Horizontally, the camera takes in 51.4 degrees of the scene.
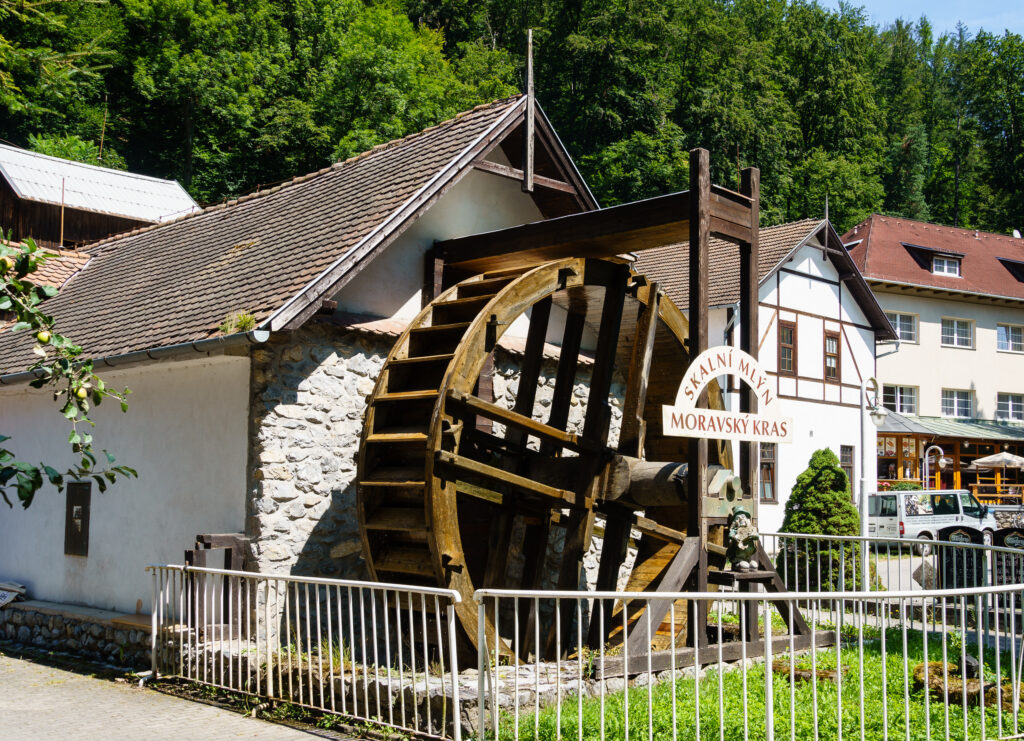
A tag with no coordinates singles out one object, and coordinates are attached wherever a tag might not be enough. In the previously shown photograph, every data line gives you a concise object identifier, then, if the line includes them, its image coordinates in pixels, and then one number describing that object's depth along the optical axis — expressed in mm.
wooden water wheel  7719
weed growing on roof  8141
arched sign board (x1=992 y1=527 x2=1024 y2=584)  14005
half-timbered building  24609
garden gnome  7660
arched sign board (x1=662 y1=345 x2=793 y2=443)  6914
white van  22453
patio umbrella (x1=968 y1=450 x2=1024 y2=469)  31984
